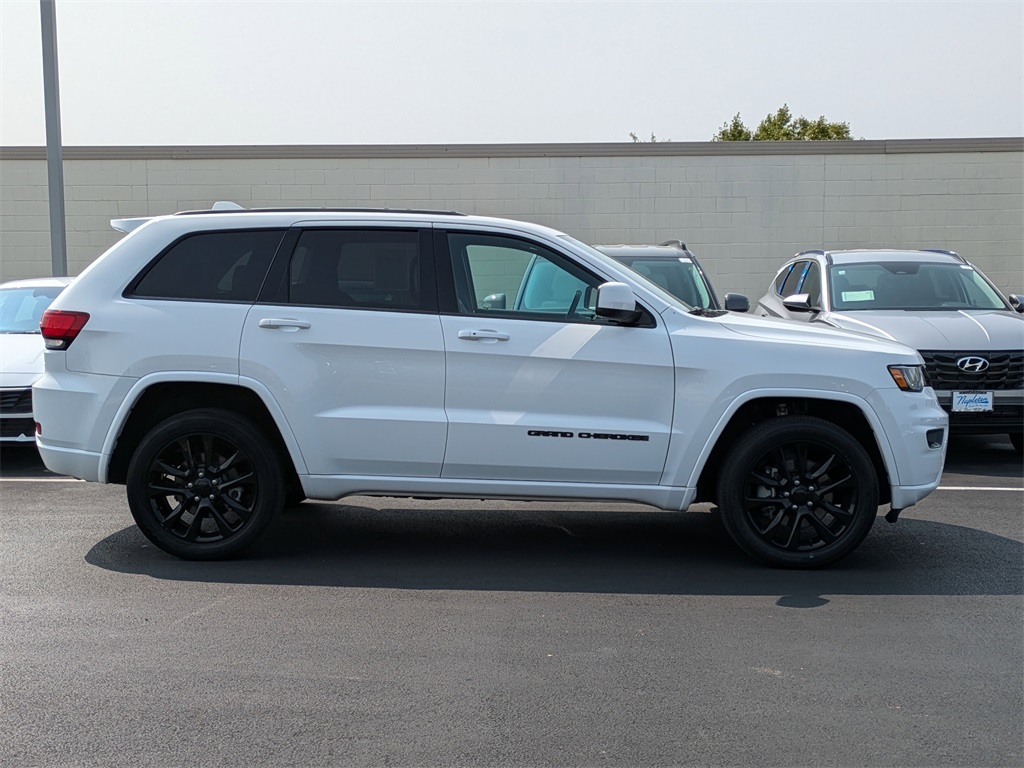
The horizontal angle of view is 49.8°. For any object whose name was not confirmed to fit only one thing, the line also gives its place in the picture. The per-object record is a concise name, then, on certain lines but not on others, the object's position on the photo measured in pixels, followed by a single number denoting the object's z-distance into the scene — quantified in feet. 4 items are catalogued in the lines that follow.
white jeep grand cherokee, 19.56
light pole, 44.80
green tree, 168.25
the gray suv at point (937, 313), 29.55
